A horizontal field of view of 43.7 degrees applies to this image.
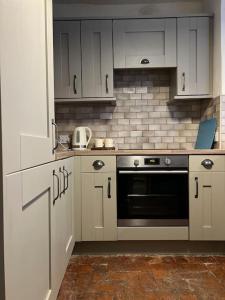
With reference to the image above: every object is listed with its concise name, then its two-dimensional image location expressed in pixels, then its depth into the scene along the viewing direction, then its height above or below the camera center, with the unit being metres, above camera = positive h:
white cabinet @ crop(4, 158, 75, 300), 0.77 -0.33
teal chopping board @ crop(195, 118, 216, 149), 2.67 +0.09
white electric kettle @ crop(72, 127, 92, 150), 2.83 +0.05
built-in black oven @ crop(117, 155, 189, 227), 2.38 -0.41
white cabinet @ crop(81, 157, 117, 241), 2.39 -0.48
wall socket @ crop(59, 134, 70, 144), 3.07 +0.06
